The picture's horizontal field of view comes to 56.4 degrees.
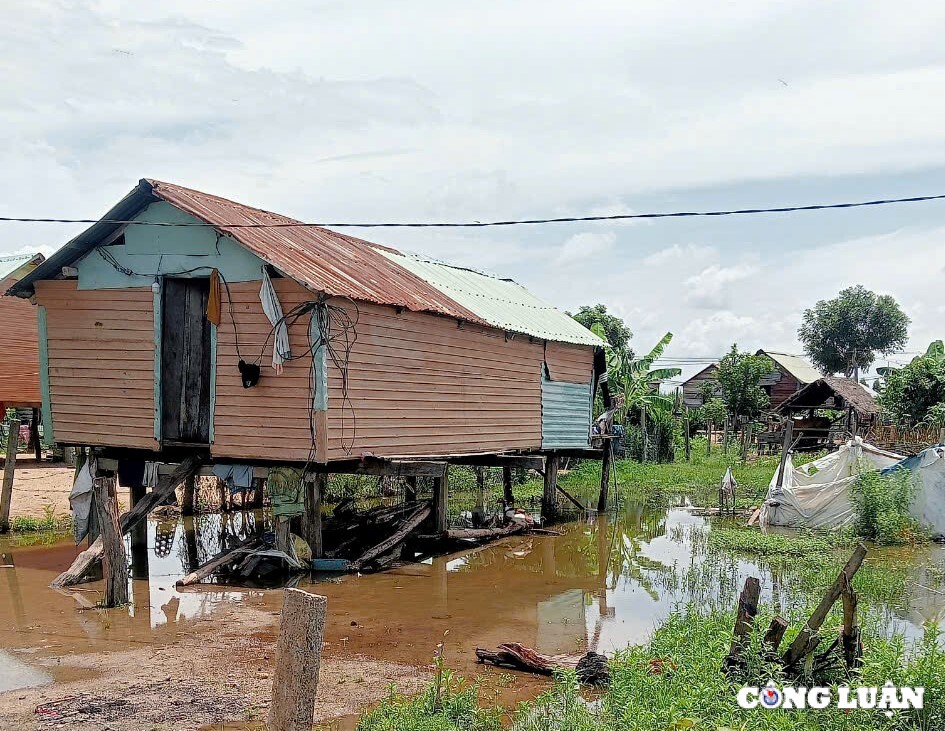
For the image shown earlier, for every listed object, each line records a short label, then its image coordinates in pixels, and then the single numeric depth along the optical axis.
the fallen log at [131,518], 12.26
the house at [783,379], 44.00
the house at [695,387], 50.55
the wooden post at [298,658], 4.80
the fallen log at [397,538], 13.84
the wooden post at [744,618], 6.98
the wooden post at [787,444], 18.34
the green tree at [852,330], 49.97
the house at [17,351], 19.54
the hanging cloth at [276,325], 11.91
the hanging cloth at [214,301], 12.23
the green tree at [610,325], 41.44
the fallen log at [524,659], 8.36
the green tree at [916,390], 27.78
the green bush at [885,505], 16.22
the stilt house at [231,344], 12.09
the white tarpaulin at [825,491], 17.38
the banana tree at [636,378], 27.67
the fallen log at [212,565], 12.38
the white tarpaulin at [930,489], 16.41
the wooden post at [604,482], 21.95
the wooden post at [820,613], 6.75
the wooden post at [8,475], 15.48
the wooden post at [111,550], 11.15
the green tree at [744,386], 34.84
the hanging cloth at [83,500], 14.03
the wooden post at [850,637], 6.81
